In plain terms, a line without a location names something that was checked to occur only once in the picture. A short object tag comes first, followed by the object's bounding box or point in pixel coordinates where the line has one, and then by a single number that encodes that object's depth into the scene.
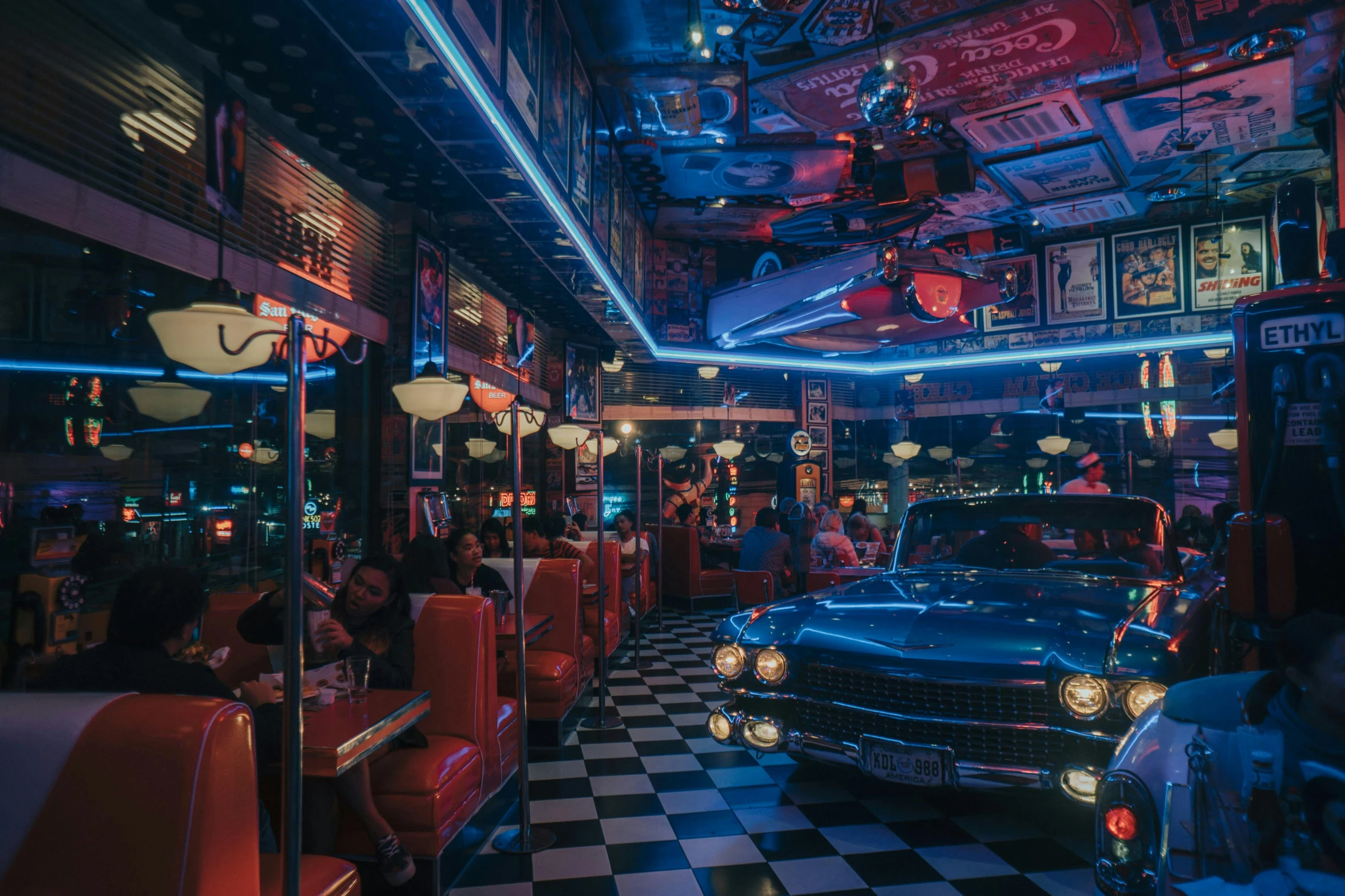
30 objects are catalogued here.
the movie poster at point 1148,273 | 11.28
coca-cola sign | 5.33
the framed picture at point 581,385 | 10.66
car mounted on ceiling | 8.20
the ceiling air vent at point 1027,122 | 7.25
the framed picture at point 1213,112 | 6.88
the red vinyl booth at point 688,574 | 9.66
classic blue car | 2.74
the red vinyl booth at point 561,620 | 4.81
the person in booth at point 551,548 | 6.53
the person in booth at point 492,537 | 6.25
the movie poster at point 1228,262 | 10.74
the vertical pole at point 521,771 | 3.20
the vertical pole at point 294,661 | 1.71
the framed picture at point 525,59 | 4.28
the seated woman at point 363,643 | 2.51
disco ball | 4.59
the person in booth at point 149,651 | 1.98
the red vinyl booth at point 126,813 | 1.39
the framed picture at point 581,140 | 5.90
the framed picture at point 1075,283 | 11.88
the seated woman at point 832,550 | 7.57
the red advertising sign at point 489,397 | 7.52
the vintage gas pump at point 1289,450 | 3.18
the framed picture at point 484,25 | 3.54
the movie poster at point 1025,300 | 12.36
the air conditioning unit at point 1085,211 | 10.02
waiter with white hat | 7.70
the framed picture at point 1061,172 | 8.41
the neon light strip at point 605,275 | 3.38
